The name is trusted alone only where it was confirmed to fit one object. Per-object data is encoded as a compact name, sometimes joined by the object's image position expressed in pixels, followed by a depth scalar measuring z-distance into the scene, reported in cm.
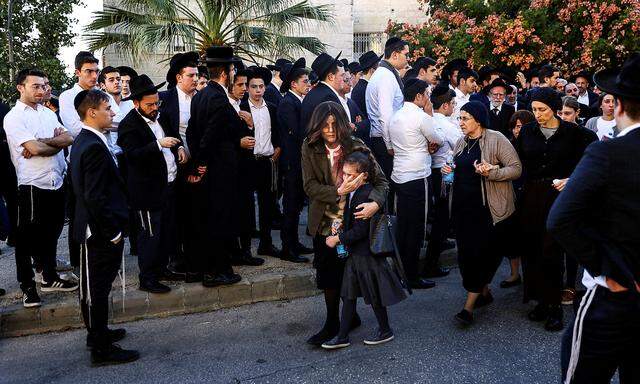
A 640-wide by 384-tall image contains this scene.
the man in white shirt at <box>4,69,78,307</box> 504
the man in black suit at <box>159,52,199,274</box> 565
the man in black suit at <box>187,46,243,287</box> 521
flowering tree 1184
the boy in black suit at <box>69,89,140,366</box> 403
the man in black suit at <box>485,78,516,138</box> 772
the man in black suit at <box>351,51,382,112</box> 777
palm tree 1452
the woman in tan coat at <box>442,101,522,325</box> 483
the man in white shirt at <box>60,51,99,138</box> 577
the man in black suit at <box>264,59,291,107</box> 842
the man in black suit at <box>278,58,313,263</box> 619
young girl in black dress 420
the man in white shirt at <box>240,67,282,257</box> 641
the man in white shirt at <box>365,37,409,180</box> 651
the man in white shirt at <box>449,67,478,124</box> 796
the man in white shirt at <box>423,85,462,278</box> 618
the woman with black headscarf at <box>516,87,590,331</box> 480
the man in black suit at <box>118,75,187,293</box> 494
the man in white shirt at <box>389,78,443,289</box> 557
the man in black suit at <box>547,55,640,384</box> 241
